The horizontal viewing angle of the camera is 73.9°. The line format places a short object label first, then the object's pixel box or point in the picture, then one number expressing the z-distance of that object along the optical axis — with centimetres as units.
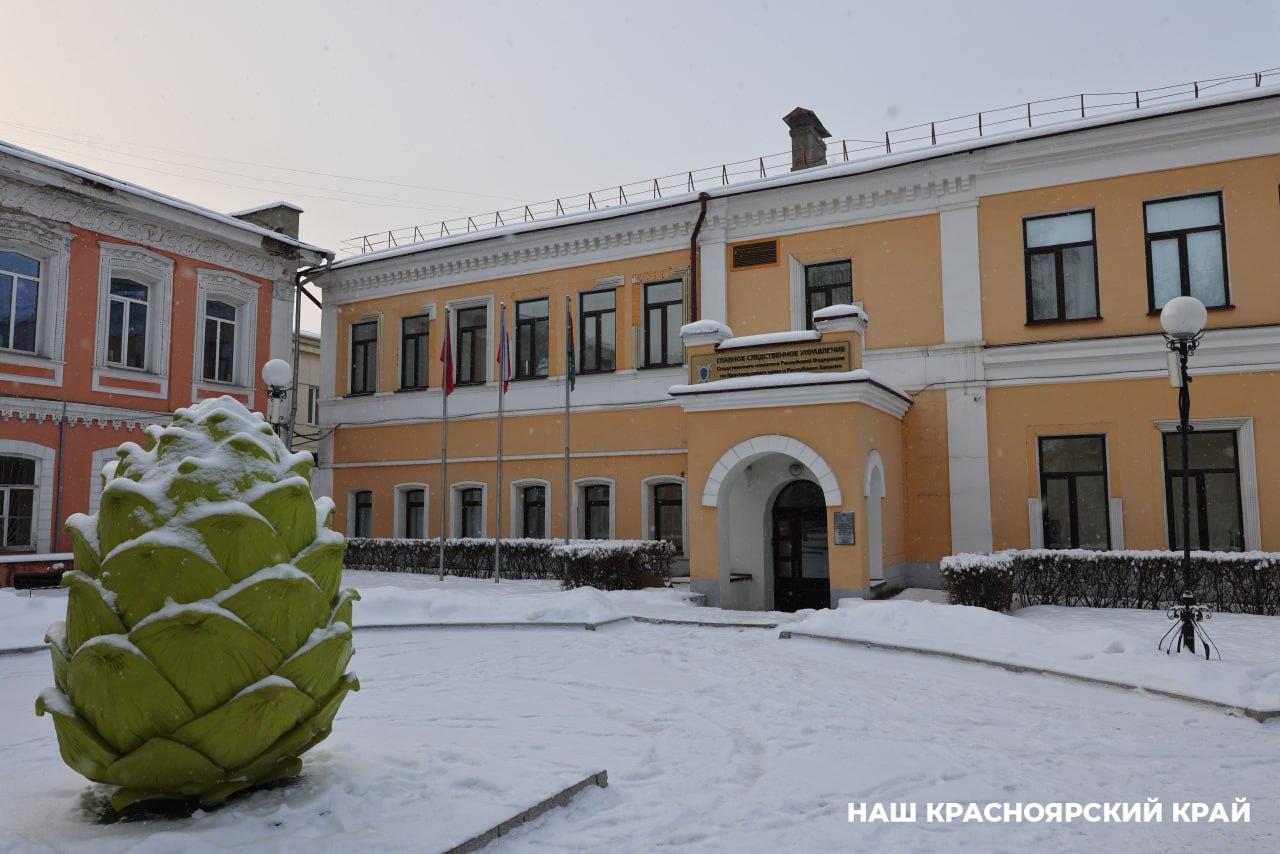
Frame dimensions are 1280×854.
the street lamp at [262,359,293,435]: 1324
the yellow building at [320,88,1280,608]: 1381
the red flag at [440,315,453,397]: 1798
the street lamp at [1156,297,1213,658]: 848
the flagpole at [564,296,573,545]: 1756
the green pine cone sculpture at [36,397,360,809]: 346
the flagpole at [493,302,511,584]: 1732
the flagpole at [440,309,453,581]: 1802
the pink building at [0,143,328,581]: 1622
